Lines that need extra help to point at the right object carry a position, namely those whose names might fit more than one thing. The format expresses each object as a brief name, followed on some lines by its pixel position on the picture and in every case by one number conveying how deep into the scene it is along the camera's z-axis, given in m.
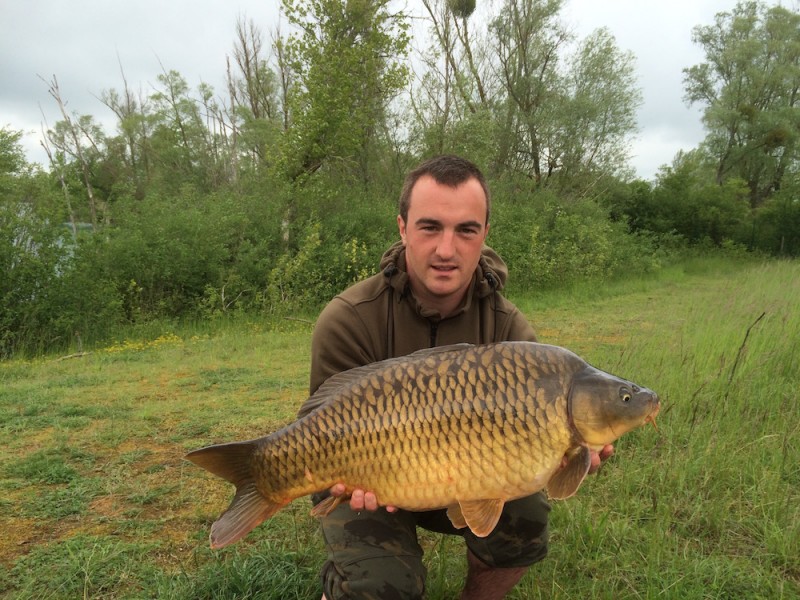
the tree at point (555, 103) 15.76
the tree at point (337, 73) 10.06
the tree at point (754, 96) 19.59
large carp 1.28
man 1.45
